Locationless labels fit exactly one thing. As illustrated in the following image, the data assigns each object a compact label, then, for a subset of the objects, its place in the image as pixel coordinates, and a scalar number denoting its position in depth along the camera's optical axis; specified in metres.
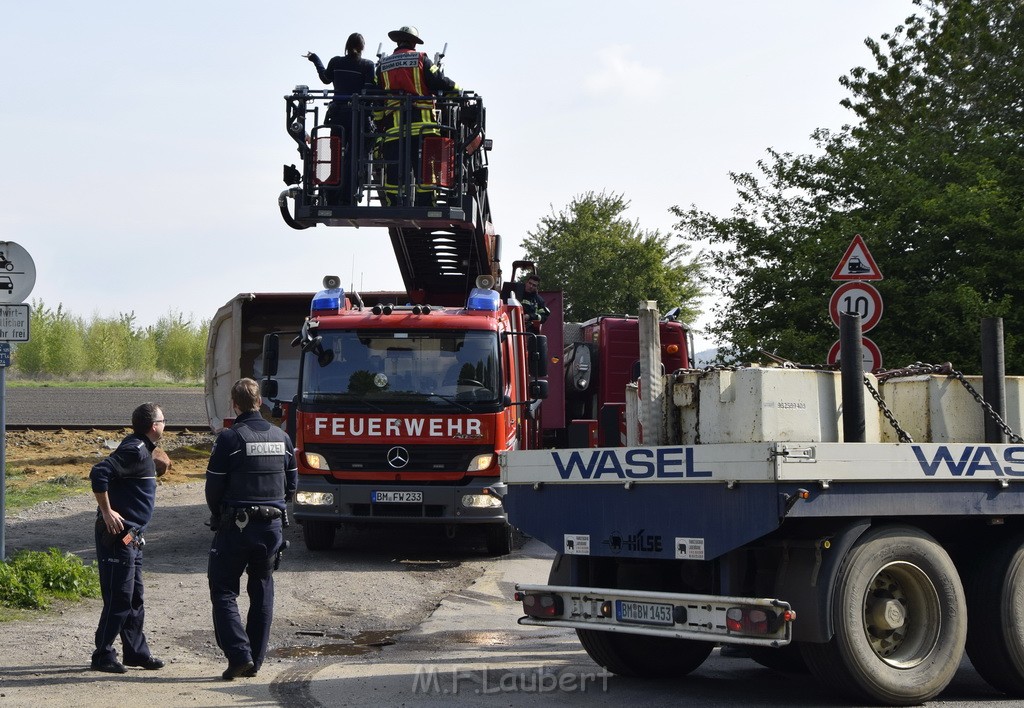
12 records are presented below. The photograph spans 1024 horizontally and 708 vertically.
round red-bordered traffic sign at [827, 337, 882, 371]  11.89
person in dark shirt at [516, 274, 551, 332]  15.87
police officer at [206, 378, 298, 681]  7.69
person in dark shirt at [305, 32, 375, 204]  13.67
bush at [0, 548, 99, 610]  9.84
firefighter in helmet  13.66
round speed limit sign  12.28
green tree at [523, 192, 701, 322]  54.41
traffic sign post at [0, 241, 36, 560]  10.39
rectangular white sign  10.39
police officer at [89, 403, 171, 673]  7.79
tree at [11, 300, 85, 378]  81.62
